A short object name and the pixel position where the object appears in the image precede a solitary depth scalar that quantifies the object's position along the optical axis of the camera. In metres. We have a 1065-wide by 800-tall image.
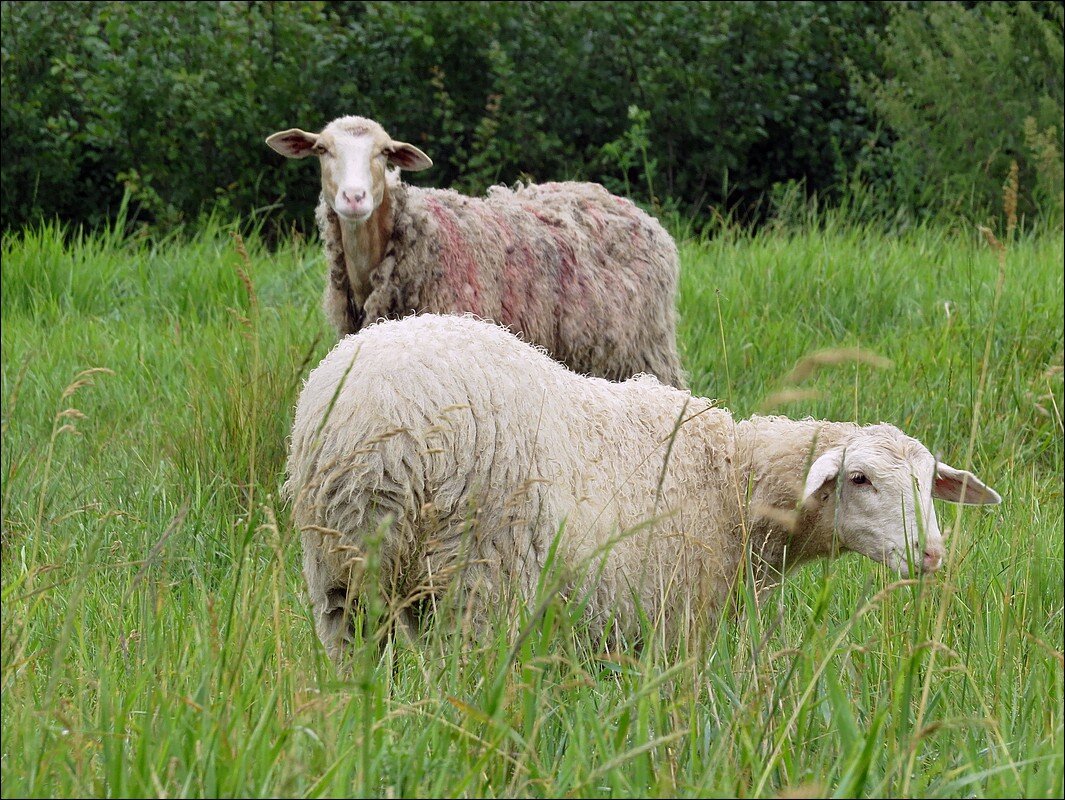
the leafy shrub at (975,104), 18.84
